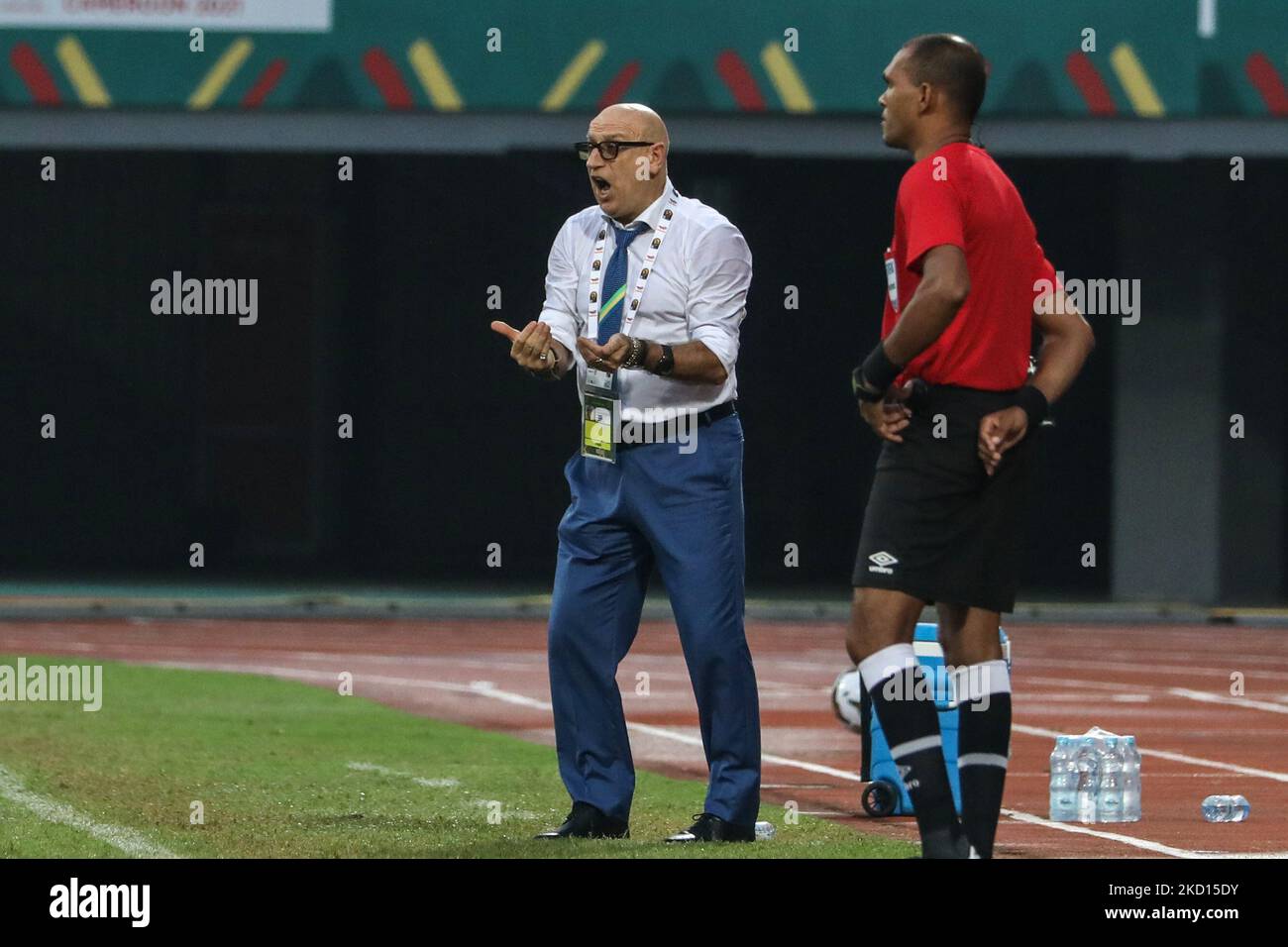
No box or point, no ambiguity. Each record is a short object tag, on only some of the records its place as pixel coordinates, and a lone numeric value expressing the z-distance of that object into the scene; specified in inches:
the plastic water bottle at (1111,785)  395.9
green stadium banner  987.3
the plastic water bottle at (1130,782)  397.7
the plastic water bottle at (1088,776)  395.5
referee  280.7
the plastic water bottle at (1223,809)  398.6
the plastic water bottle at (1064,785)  395.5
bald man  336.8
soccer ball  514.3
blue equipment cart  395.5
